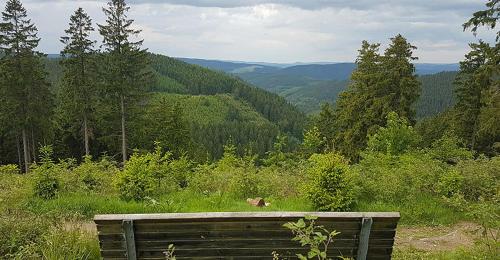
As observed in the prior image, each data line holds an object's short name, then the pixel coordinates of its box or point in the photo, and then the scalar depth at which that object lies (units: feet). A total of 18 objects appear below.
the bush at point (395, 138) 57.62
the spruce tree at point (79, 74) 104.17
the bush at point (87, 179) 33.64
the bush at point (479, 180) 31.24
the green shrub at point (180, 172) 35.96
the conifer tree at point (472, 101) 102.98
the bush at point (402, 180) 31.30
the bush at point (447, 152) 44.83
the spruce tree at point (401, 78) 93.97
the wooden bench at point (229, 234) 12.94
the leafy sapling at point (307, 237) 9.81
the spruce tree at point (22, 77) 99.40
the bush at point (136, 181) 31.48
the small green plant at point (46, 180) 31.78
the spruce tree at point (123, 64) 102.22
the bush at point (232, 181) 33.60
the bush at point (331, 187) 29.09
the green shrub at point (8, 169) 41.96
